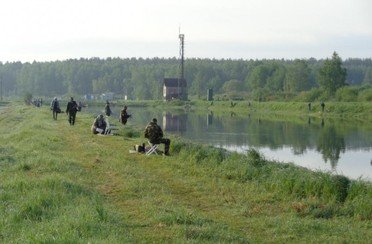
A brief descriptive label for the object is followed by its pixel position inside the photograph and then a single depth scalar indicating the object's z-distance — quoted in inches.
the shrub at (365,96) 2430.4
